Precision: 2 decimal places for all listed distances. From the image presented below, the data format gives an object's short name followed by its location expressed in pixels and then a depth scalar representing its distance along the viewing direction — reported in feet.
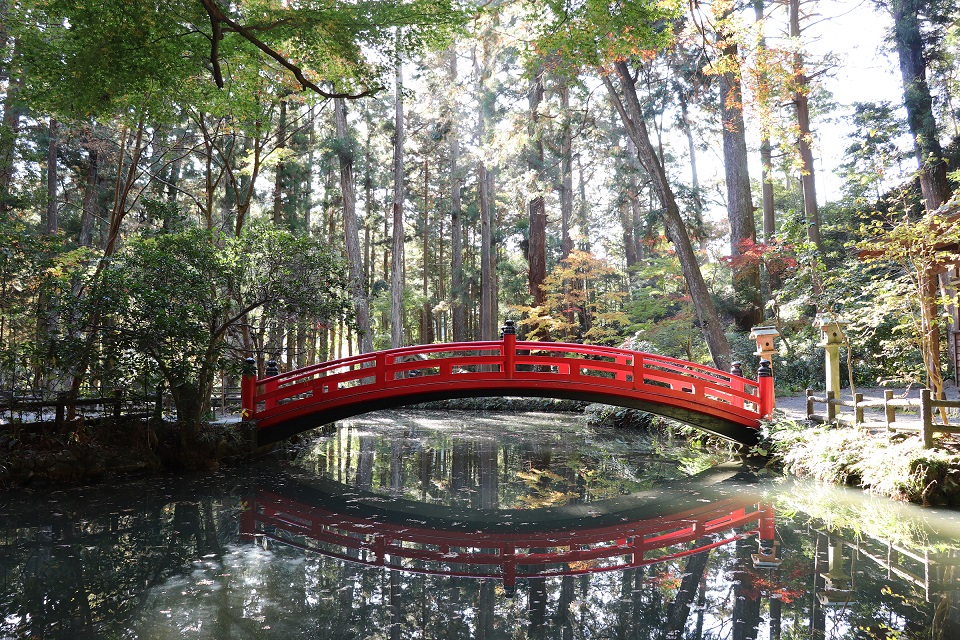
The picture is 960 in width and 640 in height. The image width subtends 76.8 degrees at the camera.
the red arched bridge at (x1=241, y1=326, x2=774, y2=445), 29.86
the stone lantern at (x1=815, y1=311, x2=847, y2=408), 27.35
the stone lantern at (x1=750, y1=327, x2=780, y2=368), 30.12
